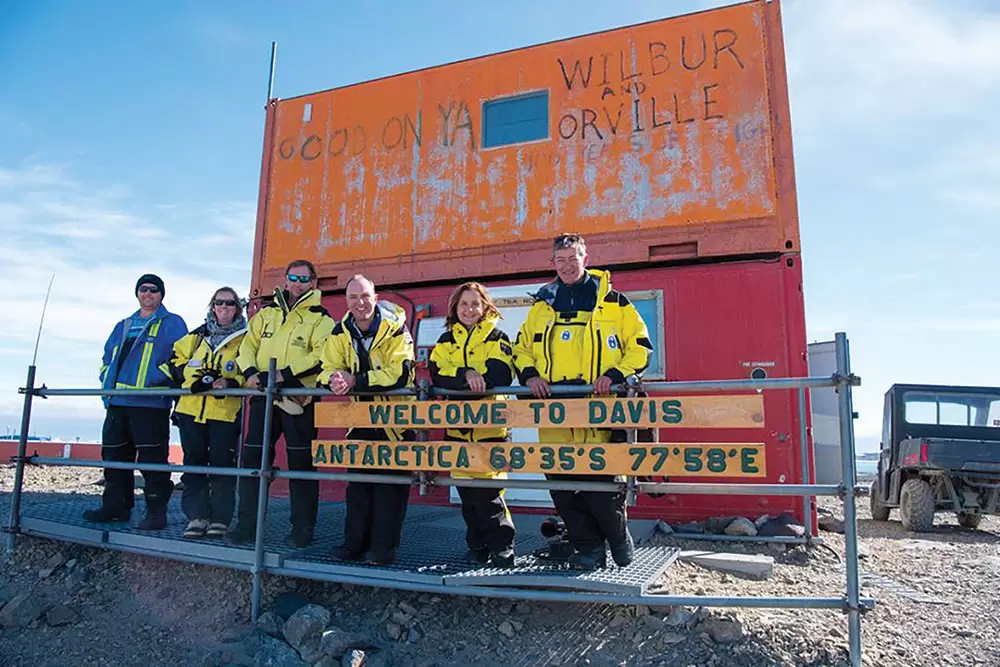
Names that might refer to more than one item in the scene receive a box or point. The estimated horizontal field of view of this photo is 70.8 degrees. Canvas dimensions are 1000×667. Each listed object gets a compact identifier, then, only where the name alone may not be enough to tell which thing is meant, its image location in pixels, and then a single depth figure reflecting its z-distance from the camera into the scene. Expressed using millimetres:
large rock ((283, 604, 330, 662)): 3572
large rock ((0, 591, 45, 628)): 4145
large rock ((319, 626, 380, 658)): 3504
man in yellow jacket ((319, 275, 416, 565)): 4047
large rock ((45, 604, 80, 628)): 4172
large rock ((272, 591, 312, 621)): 3975
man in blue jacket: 4957
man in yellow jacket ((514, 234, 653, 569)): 3725
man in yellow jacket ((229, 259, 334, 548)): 4395
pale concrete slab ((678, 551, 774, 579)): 4645
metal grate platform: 3572
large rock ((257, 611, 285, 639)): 3814
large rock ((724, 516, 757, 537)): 5695
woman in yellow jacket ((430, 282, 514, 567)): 3967
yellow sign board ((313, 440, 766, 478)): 3383
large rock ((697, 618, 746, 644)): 3393
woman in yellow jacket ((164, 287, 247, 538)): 4617
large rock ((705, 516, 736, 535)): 5863
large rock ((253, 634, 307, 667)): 3533
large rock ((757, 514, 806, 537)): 5688
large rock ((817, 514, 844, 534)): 7336
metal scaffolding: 3168
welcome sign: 3385
